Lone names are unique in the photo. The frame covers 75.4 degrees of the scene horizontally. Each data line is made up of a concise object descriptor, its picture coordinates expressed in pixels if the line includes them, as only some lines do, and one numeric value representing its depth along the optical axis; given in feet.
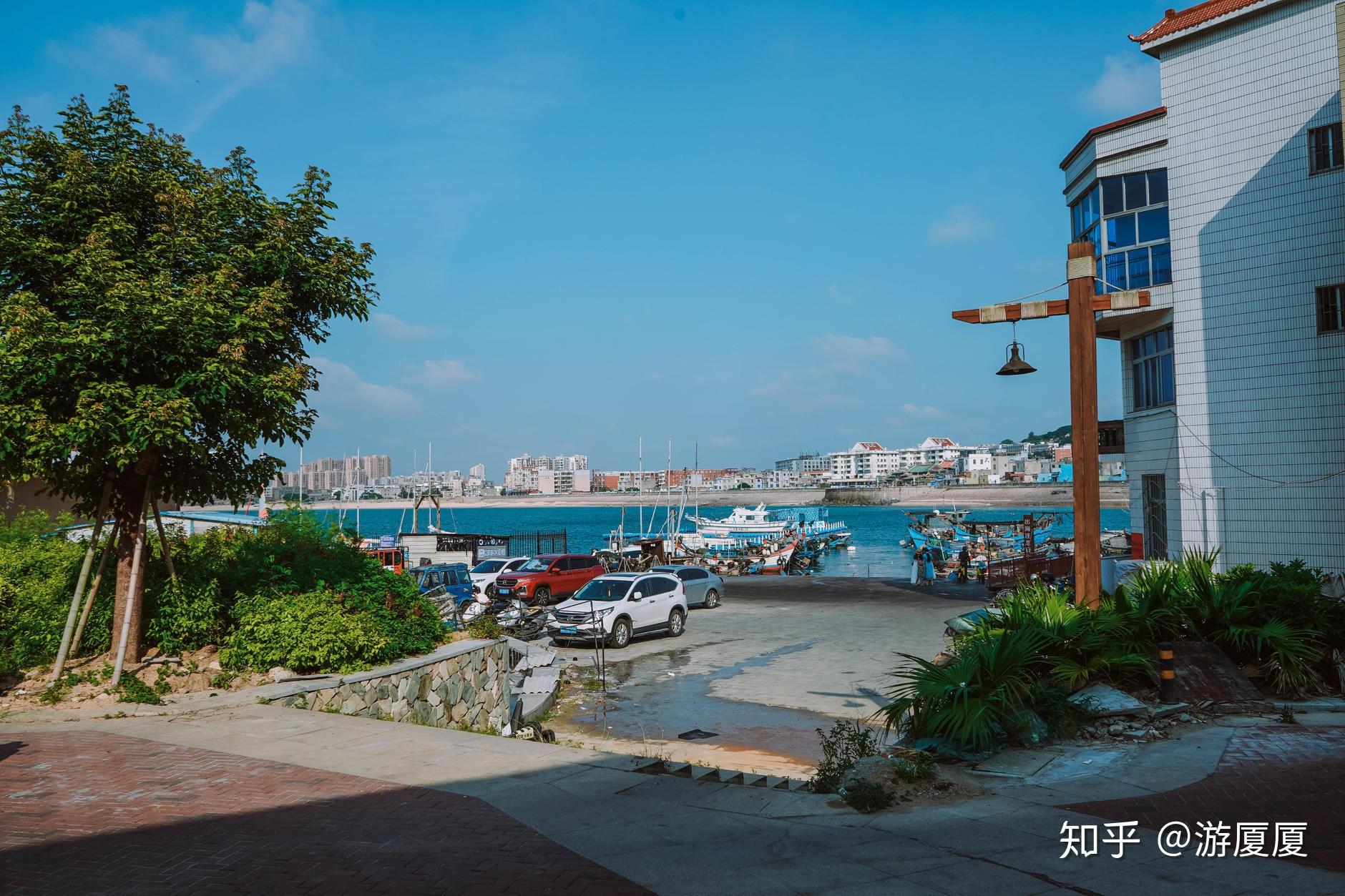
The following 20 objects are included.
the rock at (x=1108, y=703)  30.22
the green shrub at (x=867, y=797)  23.06
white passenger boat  258.37
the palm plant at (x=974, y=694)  27.89
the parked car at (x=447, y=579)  82.07
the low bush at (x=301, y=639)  38.78
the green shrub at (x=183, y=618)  39.86
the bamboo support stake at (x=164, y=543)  38.87
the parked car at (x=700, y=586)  92.27
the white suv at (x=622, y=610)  68.49
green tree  33.81
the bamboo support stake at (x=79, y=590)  36.42
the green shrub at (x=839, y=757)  25.20
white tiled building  55.47
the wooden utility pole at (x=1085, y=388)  38.42
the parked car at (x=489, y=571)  86.84
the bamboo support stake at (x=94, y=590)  36.91
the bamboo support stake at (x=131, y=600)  36.37
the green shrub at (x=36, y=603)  38.75
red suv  85.15
